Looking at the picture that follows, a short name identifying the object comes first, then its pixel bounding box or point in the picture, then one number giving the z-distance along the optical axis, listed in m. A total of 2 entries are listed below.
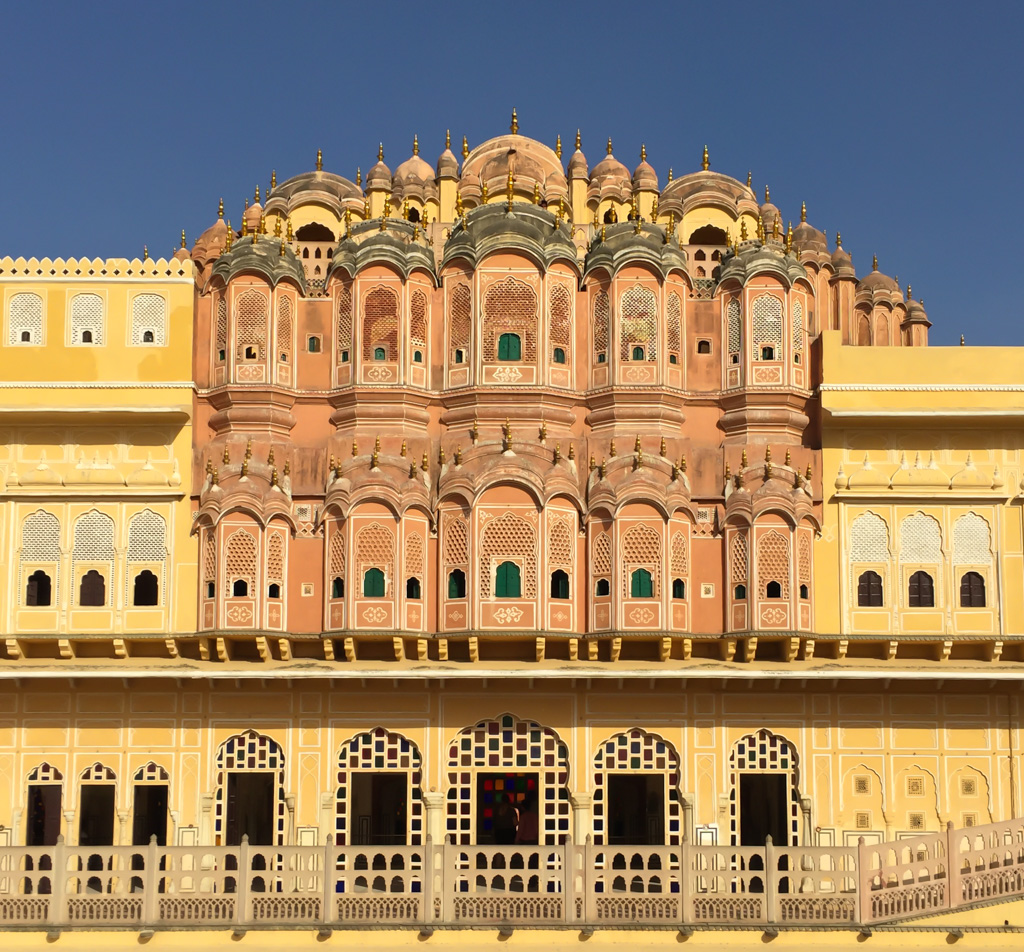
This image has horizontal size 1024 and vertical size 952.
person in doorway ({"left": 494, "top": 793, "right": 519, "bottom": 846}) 25.45
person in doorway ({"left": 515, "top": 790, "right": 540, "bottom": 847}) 23.88
